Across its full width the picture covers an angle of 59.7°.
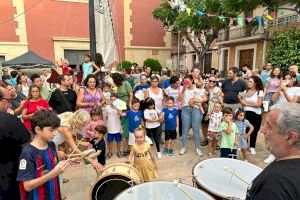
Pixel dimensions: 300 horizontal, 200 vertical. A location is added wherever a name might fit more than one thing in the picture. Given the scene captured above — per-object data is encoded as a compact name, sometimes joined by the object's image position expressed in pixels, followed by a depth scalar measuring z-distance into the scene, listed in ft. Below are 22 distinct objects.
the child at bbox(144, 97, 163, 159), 16.57
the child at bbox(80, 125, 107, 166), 12.70
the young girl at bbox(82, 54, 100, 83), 20.11
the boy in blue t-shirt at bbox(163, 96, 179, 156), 17.25
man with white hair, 4.00
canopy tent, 39.29
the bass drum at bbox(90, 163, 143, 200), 9.26
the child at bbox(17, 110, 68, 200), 6.75
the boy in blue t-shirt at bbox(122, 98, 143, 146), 16.40
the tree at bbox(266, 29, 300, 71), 46.52
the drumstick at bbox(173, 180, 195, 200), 6.85
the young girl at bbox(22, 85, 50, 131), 13.83
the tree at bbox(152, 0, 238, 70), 46.31
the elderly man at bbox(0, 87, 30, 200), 7.09
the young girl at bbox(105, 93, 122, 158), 16.69
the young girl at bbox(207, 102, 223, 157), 16.90
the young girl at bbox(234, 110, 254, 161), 15.50
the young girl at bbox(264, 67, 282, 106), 19.63
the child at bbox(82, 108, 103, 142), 13.97
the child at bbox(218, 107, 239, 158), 14.73
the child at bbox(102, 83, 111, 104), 17.40
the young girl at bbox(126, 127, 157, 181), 12.18
